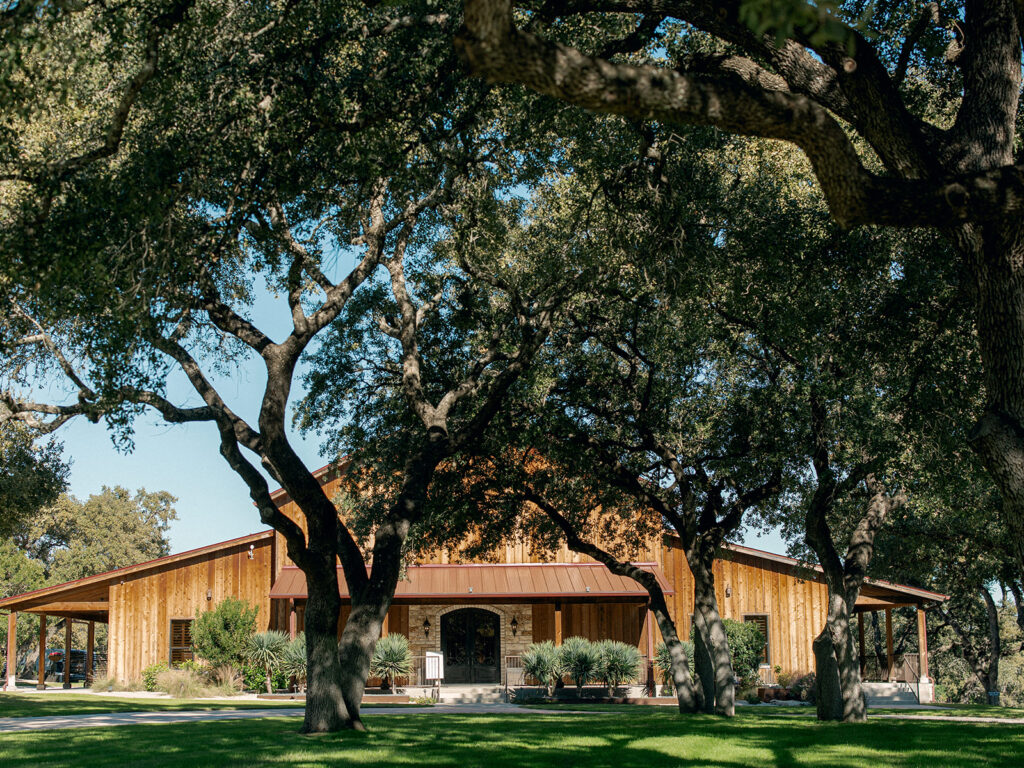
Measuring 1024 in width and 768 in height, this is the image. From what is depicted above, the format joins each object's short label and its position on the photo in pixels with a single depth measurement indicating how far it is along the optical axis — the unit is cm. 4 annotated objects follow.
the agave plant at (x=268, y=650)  2653
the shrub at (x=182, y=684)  2594
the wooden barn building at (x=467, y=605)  2950
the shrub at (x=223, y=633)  2814
